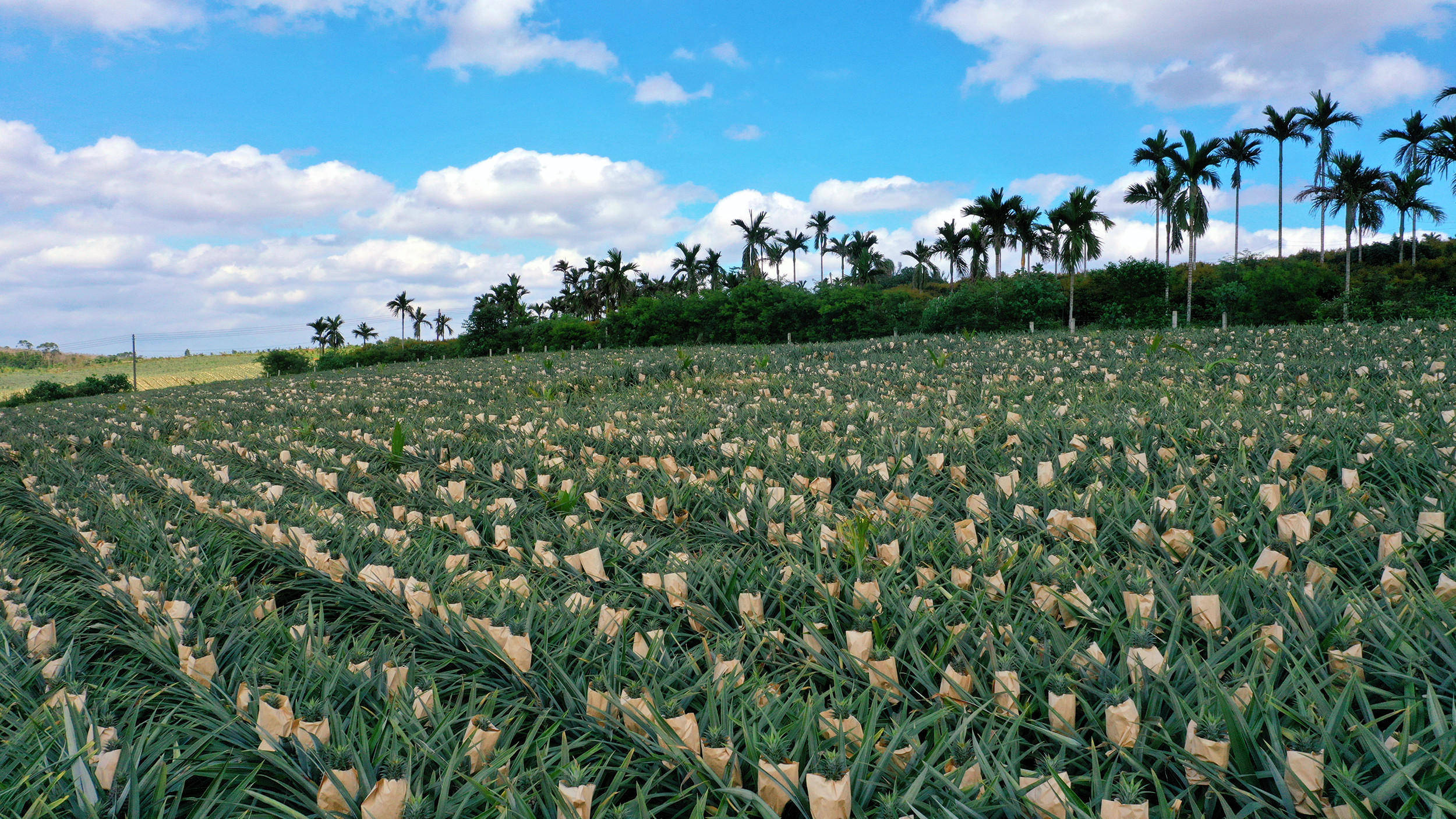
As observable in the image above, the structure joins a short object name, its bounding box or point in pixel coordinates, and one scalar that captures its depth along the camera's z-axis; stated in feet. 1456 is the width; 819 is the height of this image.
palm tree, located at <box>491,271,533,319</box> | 168.66
